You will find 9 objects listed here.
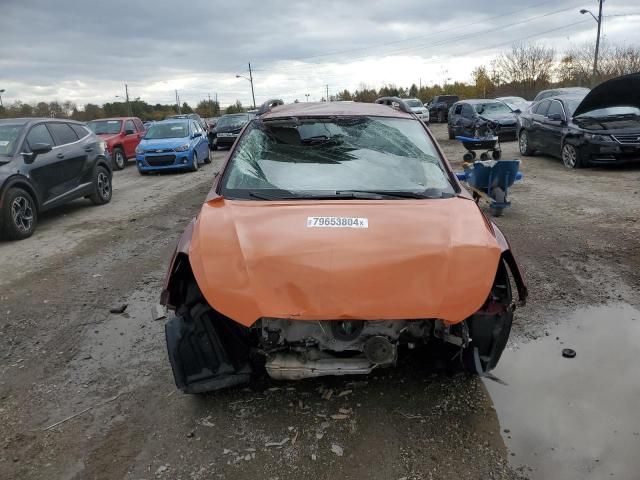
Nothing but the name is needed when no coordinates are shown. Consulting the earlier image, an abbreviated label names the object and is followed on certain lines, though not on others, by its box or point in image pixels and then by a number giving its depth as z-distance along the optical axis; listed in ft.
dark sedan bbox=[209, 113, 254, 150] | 72.02
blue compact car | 49.08
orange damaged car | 8.50
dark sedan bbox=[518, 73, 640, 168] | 36.35
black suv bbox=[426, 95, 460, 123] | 112.06
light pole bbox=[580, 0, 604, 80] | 111.34
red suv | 57.98
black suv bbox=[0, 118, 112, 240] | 24.86
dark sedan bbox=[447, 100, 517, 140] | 62.23
